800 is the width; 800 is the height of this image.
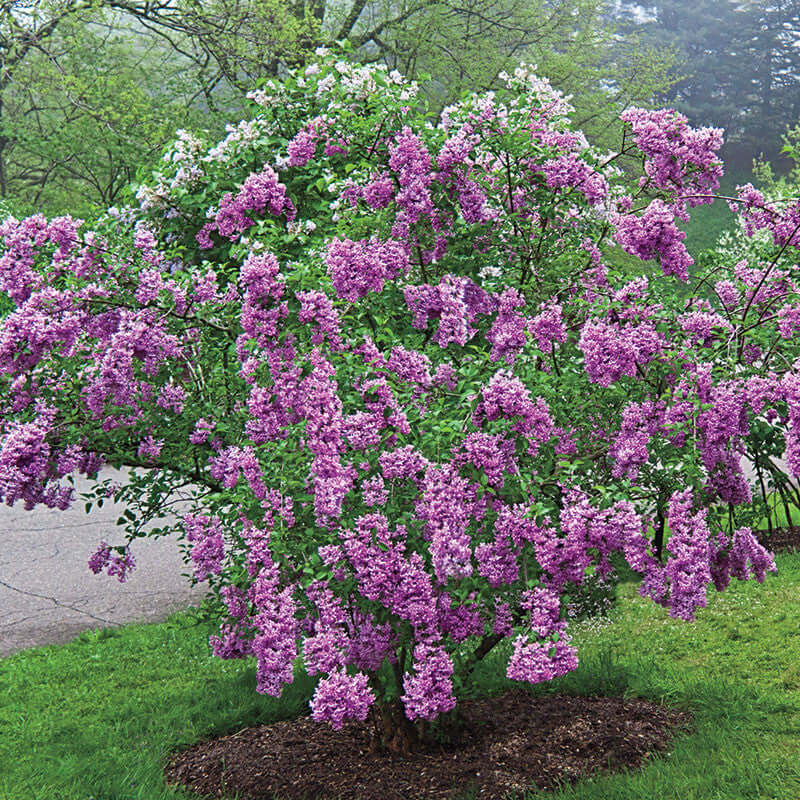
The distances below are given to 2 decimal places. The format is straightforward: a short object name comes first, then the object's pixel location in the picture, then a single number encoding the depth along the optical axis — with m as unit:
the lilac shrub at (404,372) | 3.50
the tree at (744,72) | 51.53
